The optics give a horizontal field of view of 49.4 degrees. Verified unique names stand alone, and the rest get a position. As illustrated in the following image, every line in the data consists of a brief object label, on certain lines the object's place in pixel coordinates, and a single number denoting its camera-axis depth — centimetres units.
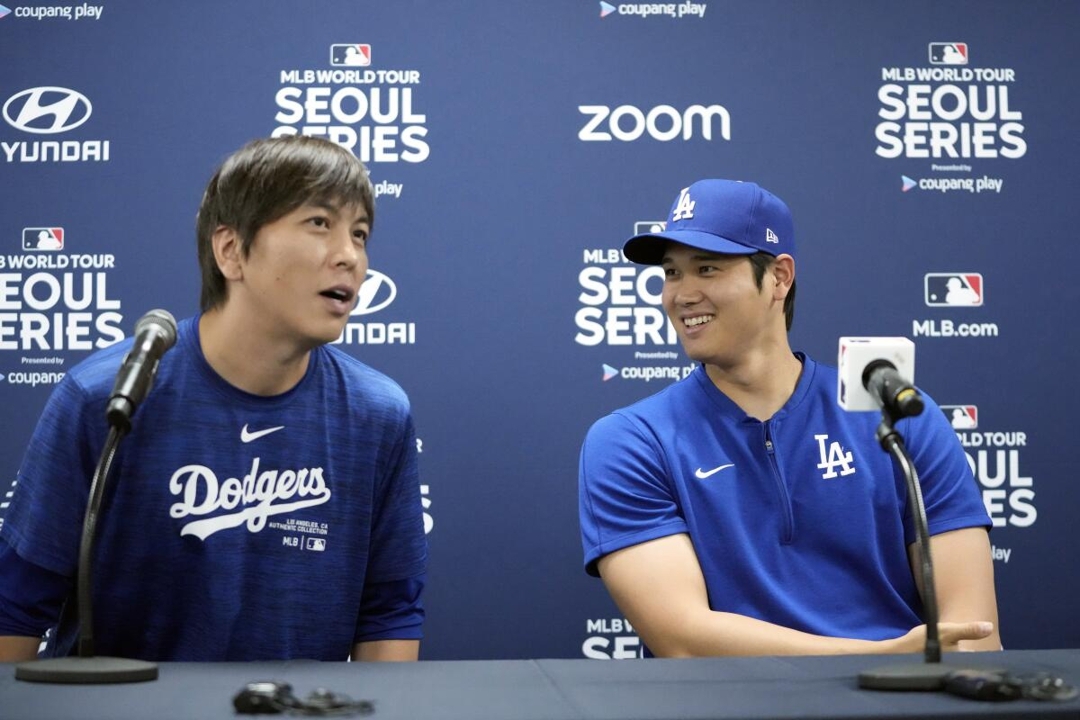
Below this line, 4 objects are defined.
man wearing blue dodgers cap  183
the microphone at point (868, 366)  139
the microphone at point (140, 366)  128
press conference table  106
